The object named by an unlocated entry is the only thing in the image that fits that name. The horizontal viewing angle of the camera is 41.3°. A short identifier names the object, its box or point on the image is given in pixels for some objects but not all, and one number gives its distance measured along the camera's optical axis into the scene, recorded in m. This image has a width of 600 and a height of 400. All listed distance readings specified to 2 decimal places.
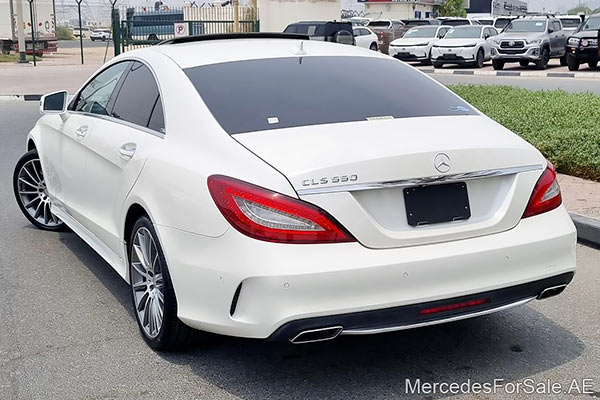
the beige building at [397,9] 74.69
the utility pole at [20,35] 28.87
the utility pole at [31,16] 34.34
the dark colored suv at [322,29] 28.25
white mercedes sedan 3.38
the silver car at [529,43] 26.41
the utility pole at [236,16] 31.33
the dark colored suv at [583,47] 24.45
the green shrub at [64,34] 77.89
